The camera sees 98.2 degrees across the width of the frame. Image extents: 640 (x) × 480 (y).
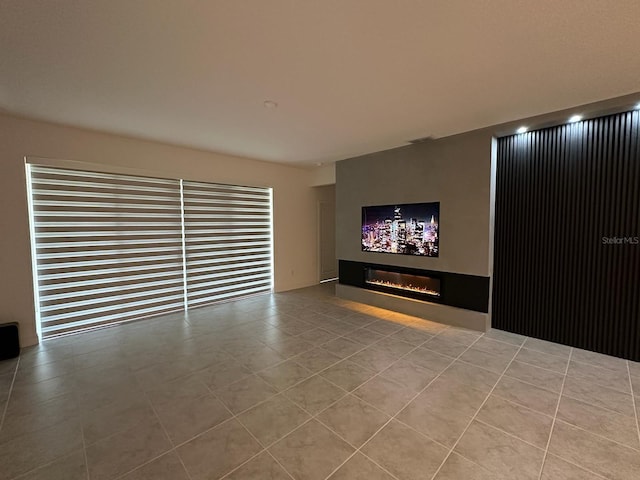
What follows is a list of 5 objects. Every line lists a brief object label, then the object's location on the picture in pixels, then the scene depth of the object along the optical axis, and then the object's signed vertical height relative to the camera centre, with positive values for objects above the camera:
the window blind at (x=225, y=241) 4.92 -0.20
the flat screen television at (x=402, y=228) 4.26 -0.01
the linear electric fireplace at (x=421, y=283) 3.86 -0.91
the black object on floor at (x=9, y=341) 3.09 -1.21
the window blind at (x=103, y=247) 3.62 -0.22
